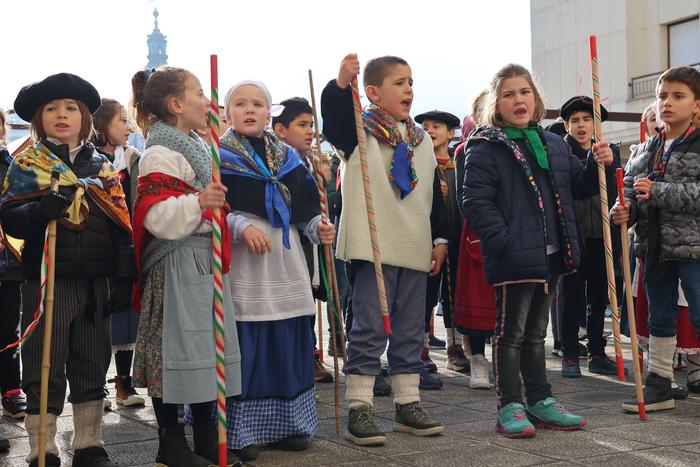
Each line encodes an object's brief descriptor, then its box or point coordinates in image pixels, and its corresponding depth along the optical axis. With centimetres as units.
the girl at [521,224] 484
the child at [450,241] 702
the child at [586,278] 699
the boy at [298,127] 669
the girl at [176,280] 409
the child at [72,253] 429
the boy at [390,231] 485
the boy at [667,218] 543
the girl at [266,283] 456
